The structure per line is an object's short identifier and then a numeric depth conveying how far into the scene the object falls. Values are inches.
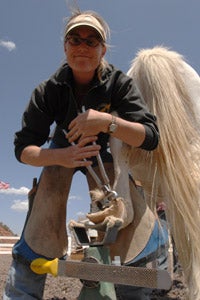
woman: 58.6
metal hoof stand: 49.4
